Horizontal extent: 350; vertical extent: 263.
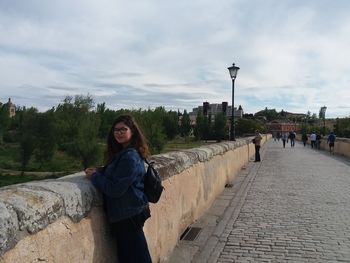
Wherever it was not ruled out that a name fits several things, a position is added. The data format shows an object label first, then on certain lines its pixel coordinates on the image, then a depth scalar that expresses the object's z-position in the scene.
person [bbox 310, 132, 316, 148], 44.38
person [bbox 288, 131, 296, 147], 50.00
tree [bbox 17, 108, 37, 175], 60.41
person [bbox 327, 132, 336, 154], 32.88
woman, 3.50
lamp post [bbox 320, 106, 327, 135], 64.50
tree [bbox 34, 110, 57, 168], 63.88
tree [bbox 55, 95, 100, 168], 61.62
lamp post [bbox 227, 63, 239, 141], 21.89
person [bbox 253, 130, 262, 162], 24.14
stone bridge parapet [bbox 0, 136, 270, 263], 2.48
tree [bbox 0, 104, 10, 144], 91.56
